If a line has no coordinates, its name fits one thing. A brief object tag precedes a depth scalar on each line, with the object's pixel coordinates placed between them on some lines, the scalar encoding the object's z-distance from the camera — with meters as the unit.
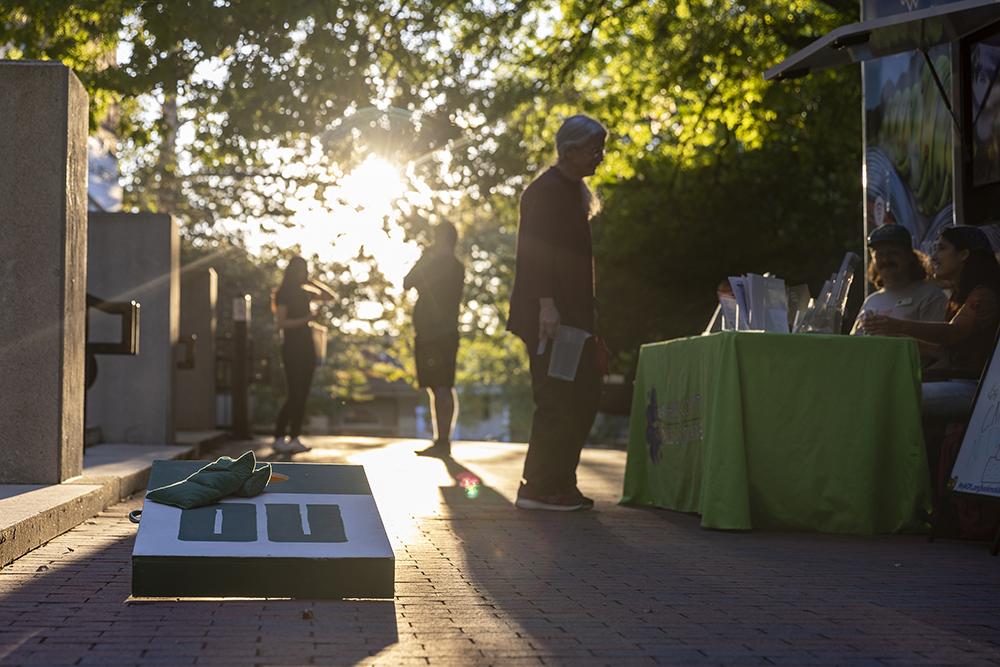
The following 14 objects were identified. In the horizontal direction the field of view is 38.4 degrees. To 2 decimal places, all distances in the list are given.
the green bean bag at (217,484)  5.34
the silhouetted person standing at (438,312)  12.97
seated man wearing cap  8.72
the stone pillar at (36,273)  7.83
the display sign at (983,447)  7.06
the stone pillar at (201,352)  16.53
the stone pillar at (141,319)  13.15
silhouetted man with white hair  8.69
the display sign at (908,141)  10.85
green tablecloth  7.72
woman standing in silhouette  13.99
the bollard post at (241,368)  16.47
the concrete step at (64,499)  6.06
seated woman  8.11
